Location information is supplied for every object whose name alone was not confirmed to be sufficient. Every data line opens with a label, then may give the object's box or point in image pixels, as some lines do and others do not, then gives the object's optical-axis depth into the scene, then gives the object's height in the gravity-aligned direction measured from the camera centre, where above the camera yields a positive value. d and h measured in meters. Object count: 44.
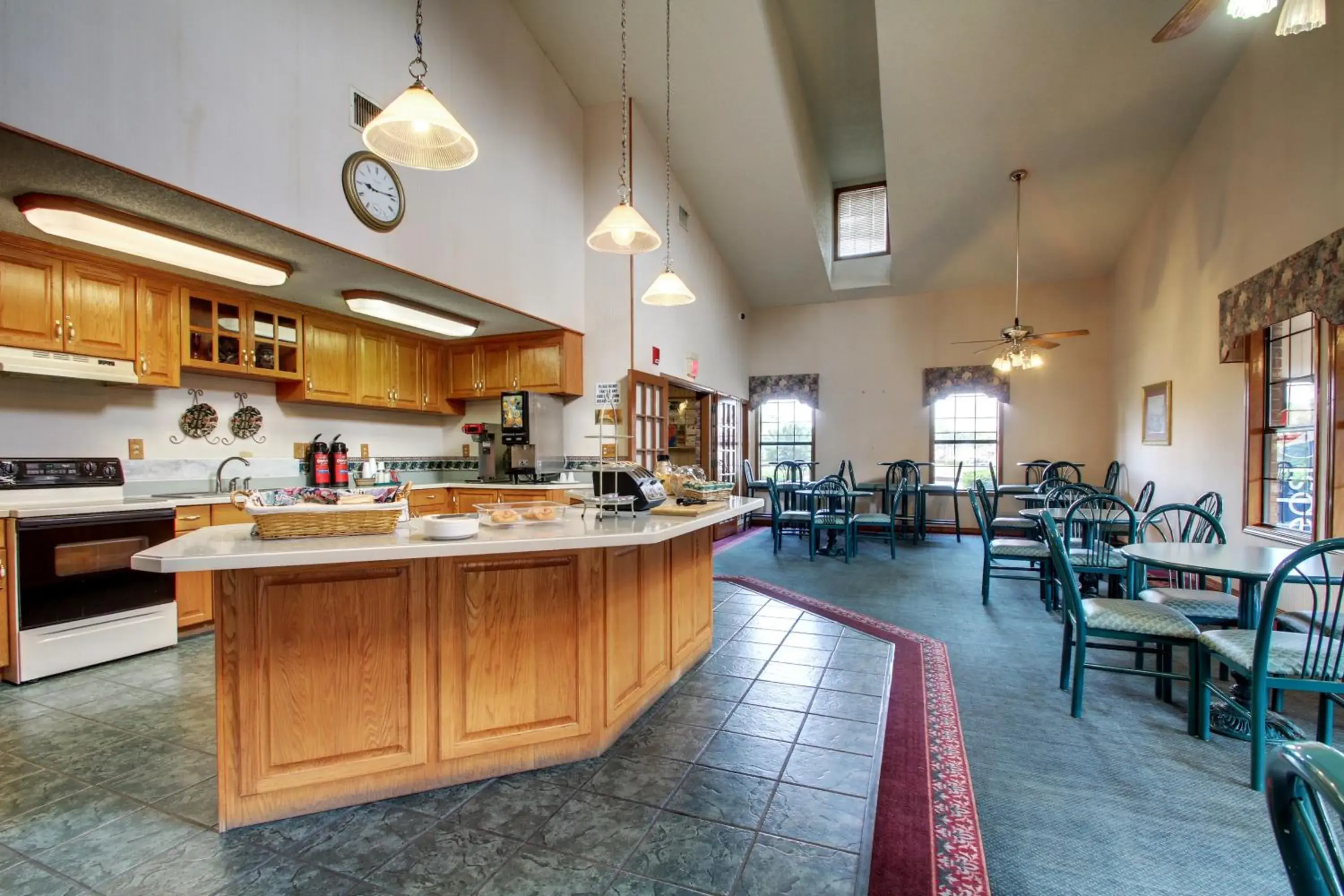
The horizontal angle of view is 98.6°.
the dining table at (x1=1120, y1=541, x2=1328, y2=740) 2.19 -0.52
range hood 2.88 +0.38
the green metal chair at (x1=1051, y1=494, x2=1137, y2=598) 3.38 -0.66
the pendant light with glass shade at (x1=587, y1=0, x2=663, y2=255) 2.71 +0.98
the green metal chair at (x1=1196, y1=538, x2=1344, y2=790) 1.84 -0.76
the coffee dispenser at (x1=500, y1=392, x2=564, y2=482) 5.04 +0.02
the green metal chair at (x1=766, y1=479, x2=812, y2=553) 6.20 -0.88
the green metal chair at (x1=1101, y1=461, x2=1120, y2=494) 6.60 -0.47
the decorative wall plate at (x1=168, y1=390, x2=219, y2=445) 3.84 +0.11
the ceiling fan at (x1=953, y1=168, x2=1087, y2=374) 5.57 +0.93
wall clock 3.25 +1.44
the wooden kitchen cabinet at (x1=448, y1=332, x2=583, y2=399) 5.24 +0.67
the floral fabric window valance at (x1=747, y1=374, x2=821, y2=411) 8.49 +0.74
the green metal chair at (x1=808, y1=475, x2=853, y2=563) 5.83 -0.80
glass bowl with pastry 2.22 -0.30
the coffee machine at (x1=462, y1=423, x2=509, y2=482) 5.49 -0.17
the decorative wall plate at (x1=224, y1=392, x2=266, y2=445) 4.11 +0.11
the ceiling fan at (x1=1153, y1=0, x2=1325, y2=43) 1.95 +1.46
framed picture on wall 5.44 +0.23
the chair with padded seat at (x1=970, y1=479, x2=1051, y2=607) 3.98 -0.80
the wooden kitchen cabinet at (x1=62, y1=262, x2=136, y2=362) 3.12 +0.70
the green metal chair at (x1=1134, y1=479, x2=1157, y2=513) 5.26 -0.57
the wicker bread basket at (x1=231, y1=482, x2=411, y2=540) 1.71 -0.25
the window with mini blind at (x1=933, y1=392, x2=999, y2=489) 7.78 +0.01
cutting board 2.57 -0.33
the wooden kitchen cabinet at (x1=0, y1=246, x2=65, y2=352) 2.89 +0.71
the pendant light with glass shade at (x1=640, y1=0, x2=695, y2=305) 3.39 +0.86
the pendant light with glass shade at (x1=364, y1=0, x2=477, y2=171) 1.94 +1.11
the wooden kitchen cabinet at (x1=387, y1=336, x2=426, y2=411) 5.04 +0.58
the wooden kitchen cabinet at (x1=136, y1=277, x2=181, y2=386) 3.38 +0.62
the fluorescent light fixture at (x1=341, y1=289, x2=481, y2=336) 3.99 +0.92
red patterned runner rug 1.54 -1.19
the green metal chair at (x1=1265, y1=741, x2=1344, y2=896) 0.59 -0.41
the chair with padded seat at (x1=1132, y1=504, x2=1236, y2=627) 2.64 -0.77
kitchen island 1.72 -0.72
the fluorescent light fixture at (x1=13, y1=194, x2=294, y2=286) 2.60 +0.99
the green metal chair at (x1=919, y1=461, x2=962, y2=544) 6.64 -0.63
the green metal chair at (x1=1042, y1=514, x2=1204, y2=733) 2.32 -0.77
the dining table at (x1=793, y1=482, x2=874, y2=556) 5.99 -0.63
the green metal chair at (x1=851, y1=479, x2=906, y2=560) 6.09 -0.89
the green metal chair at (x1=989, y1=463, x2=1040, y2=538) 4.89 -0.75
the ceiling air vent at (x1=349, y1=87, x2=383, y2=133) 3.30 +1.91
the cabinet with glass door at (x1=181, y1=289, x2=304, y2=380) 3.66 +0.67
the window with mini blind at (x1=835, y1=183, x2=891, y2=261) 8.04 +3.05
